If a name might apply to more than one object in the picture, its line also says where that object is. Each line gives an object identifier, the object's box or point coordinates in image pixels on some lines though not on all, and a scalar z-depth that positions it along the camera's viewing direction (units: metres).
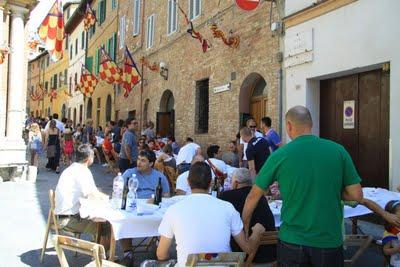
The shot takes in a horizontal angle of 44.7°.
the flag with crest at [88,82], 23.28
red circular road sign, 10.41
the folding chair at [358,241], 4.42
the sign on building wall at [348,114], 8.94
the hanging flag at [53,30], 15.08
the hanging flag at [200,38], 13.70
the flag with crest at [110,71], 19.59
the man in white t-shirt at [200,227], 3.25
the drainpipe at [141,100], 20.94
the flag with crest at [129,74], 18.69
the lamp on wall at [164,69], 17.70
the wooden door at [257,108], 11.92
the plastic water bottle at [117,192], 4.91
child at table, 4.48
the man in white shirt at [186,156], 10.09
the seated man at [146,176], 5.81
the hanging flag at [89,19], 22.53
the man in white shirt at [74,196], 5.25
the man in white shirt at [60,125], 16.56
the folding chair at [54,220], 5.25
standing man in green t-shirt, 3.01
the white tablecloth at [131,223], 4.39
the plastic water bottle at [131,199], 4.71
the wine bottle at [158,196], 5.15
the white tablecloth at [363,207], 4.94
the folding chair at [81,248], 3.27
